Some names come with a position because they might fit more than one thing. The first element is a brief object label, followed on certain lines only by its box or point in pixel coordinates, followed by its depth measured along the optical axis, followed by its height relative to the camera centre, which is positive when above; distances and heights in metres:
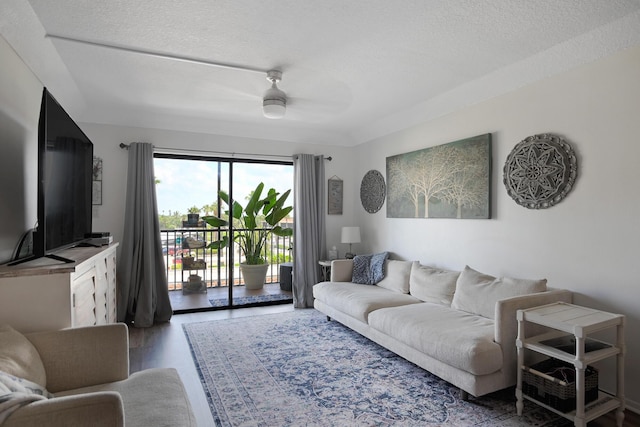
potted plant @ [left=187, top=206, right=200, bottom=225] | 5.00 +0.02
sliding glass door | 4.86 -0.05
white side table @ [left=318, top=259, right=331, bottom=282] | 5.04 -0.74
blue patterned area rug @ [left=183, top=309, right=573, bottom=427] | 2.30 -1.27
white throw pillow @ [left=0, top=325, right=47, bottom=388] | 1.49 -0.59
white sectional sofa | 2.42 -0.83
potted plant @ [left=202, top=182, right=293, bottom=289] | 5.15 -0.16
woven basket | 2.18 -1.04
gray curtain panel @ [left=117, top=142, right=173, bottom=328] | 4.29 -0.35
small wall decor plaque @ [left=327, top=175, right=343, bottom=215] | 5.52 +0.30
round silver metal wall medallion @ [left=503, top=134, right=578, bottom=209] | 2.74 +0.35
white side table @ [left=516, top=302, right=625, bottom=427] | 2.05 -0.81
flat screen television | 1.94 +0.24
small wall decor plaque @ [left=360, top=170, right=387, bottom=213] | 4.96 +0.35
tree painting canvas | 3.43 +0.37
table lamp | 5.09 -0.27
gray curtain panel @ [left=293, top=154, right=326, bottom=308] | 5.12 -0.20
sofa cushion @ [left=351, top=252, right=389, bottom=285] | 4.38 -0.64
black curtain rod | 4.37 +0.85
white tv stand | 1.83 -0.40
